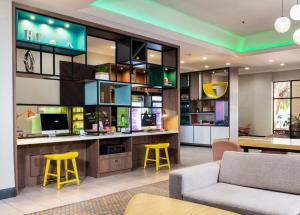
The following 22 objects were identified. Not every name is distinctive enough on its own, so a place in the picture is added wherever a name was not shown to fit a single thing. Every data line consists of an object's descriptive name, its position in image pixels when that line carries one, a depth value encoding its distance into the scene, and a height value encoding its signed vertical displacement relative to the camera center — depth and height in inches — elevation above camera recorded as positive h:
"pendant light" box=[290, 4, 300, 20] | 148.9 +51.2
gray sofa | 97.0 -32.1
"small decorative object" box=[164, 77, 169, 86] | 263.5 +25.3
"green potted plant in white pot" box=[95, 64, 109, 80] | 217.0 +27.9
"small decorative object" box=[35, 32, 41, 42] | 185.1 +48.0
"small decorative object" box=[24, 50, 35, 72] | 192.4 +33.1
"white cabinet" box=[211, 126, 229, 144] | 383.9 -34.4
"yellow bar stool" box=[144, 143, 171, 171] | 233.5 -35.1
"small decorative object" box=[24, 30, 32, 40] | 178.9 +47.9
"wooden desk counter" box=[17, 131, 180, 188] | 183.2 -34.3
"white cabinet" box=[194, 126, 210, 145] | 396.8 -39.7
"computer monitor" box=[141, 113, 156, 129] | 261.1 -12.5
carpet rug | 135.6 -50.9
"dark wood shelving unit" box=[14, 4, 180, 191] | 188.2 +10.6
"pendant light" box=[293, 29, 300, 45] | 170.9 +43.5
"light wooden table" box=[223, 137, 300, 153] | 157.0 -22.2
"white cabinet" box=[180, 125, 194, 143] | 415.8 -38.9
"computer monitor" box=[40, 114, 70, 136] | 197.0 -11.2
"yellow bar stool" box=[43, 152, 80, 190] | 174.7 -35.1
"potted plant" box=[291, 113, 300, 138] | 440.1 -31.9
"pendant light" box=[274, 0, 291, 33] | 160.7 +48.2
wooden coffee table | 86.2 -32.7
